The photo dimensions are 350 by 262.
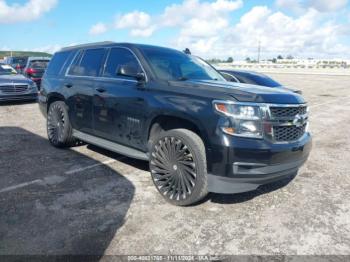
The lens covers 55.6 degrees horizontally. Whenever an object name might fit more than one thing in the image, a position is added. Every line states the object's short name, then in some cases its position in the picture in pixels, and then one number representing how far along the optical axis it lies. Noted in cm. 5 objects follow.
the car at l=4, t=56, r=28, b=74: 1917
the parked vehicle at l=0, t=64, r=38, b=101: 1175
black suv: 342
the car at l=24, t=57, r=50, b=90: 1532
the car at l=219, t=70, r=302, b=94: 977
